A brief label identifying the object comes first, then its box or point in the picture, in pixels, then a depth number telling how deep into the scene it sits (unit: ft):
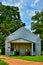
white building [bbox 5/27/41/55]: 60.19
